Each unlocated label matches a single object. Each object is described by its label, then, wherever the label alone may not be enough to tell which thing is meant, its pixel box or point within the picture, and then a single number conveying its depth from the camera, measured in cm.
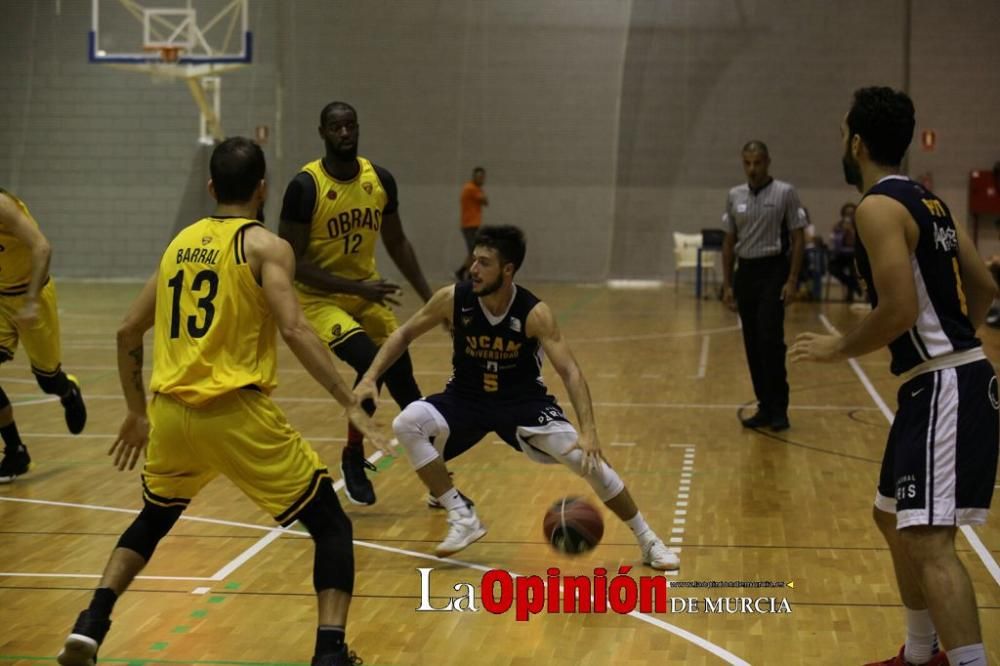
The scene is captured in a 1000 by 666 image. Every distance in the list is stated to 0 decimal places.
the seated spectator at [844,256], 2094
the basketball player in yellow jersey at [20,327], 766
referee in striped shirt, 950
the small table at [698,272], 2177
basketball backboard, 2298
